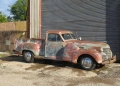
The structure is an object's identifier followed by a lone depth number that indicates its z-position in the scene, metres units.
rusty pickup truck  10.77
